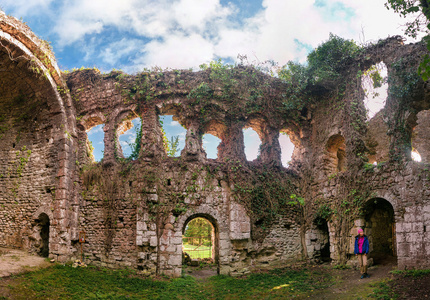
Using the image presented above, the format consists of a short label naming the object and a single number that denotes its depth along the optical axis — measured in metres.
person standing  9.87
